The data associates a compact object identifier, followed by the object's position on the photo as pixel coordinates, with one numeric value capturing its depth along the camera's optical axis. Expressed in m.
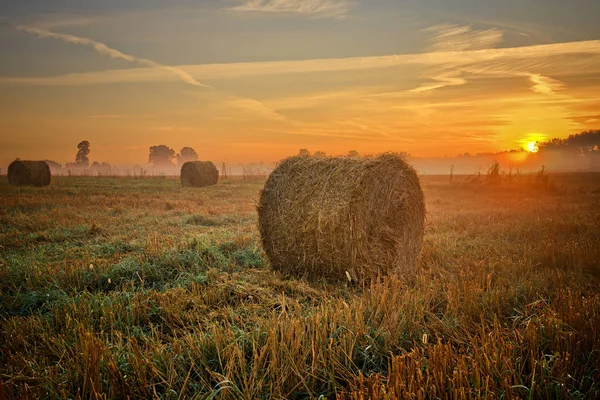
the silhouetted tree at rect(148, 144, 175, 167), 146.62
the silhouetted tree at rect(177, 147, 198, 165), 149.62
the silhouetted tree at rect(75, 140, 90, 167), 124.82
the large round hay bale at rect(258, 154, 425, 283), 7.00
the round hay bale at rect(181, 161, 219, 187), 33.53
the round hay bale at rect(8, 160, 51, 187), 29.31
